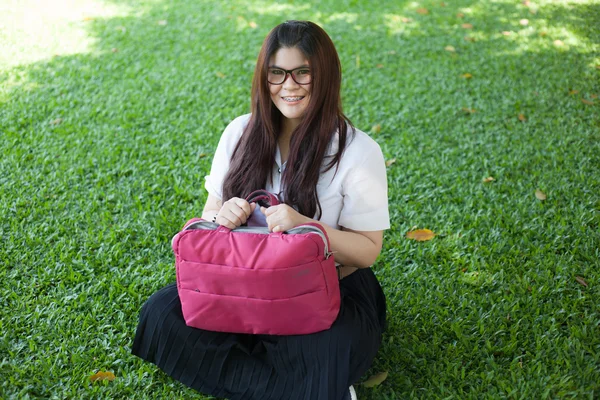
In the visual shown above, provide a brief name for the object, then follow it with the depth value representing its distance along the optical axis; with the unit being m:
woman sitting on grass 2.12
